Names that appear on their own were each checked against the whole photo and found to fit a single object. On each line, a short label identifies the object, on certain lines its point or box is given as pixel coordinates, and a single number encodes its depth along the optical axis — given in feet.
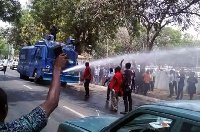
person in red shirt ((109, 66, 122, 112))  35.47
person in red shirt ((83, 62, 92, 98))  48.36
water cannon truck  65.98
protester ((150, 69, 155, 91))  67.75
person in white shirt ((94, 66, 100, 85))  83.15
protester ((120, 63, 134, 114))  34.47
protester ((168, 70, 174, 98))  58.00
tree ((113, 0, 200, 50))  50.70
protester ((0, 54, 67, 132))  6.13
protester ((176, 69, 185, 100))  54.49
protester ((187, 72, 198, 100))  52.75
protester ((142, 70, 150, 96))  59.27
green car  8.89
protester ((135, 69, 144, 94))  60.75
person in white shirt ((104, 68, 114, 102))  49.84
